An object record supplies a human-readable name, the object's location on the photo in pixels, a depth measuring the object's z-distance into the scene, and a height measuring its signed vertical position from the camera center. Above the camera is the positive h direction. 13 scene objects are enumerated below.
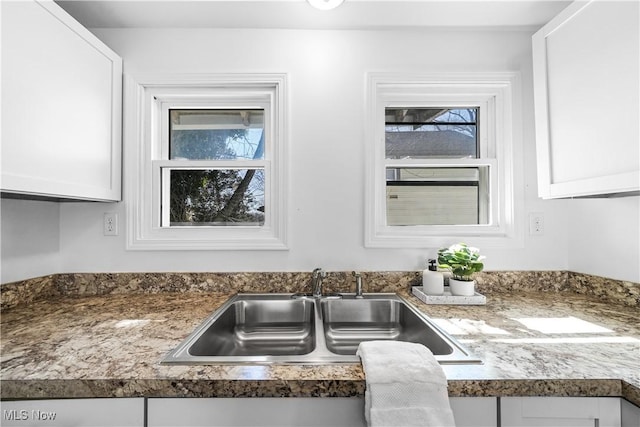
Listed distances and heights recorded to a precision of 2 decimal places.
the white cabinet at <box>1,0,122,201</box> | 1.01 +0.45
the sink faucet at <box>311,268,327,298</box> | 1.51 -0.30
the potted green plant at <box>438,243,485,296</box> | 1.39 -0.21
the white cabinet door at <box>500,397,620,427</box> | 0.74 -0.47
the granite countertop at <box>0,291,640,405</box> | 0.73 -0.37
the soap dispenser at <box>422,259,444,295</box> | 1.41 -0.29
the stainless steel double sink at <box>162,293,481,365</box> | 1.28 -0.47
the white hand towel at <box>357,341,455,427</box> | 0.69 -0.40
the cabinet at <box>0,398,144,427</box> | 0.75 -0.46
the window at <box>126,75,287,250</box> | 1.61 +0.31
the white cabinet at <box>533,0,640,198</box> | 1.00 +0.44
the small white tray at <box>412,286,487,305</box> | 1.36 -0.35
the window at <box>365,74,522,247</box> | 1.64 +0.32
